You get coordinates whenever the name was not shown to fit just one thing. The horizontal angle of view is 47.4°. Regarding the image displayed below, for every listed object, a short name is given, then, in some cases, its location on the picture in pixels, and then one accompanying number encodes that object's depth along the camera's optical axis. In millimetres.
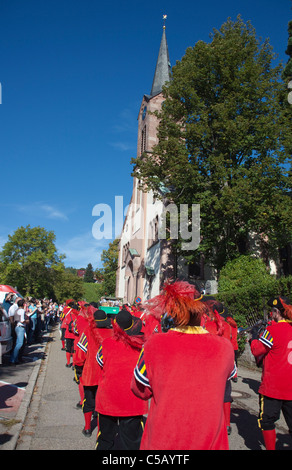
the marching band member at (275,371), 3828
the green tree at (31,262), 45781
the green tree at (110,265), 50469
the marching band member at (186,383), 1971
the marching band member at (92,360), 4895
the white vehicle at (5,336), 9470
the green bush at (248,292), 11211
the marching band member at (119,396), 3521
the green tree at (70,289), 67312
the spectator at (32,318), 15266
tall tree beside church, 16516
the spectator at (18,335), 10882
